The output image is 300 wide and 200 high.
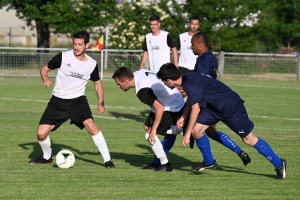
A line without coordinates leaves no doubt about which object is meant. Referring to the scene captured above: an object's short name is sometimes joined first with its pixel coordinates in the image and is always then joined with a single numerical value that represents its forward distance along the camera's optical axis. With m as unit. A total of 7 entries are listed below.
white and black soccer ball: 18.19
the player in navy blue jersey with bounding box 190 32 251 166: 18.19
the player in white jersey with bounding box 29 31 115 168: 18.52
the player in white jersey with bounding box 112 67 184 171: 17.01
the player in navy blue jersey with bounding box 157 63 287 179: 16.10
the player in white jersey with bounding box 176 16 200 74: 28.33
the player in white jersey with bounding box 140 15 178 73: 28.37
